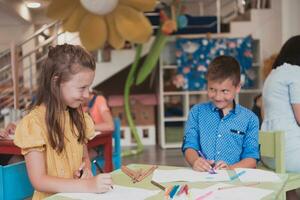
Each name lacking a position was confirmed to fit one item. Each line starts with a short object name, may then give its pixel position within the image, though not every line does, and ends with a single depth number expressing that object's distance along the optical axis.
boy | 1.79
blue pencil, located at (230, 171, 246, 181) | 1.37
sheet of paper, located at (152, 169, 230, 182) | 1.37
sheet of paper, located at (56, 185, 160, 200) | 1.17
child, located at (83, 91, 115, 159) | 3.27
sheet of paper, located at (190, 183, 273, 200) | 1.15
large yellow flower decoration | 4.18
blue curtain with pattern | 5.60
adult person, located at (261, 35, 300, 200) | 2.21
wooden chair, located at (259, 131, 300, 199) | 1.94
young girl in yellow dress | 1.29
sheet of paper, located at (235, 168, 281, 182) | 1.35
